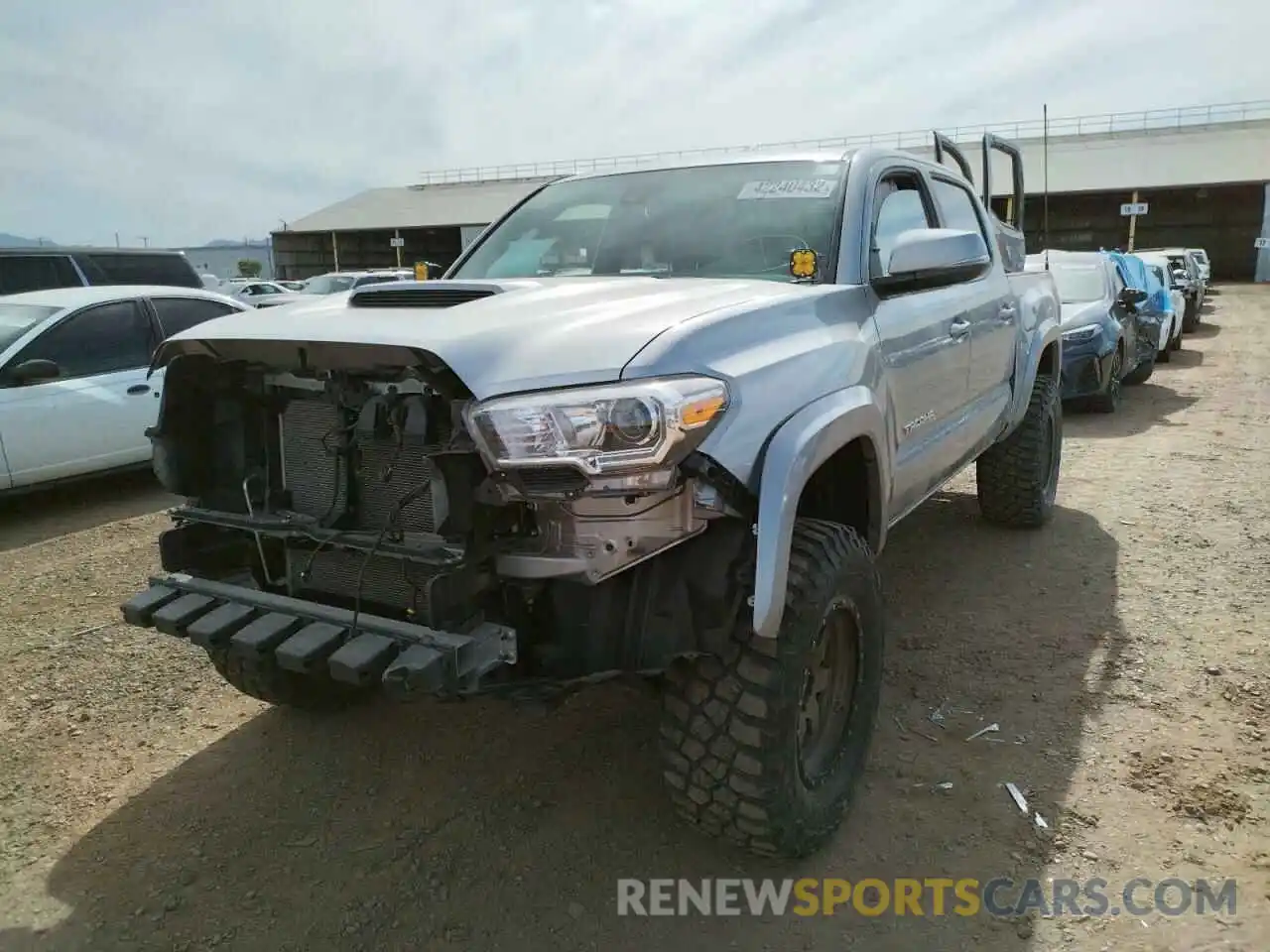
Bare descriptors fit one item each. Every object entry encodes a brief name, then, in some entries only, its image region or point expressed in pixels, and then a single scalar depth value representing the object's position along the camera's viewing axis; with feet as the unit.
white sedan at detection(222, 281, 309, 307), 76.06
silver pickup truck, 7.27
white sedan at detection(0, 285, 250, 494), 20.24
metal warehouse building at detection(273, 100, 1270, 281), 114.62
